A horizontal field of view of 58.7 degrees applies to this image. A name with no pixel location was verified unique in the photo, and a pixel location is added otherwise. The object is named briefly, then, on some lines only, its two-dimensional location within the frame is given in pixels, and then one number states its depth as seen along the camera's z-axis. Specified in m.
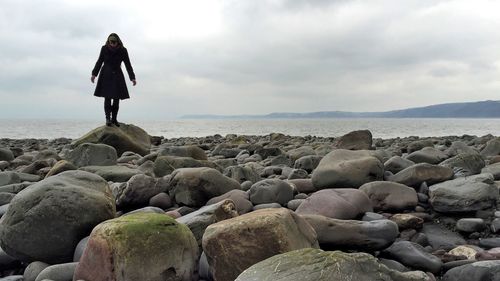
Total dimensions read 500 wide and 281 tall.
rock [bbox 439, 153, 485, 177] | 5.59
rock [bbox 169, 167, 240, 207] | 4.60
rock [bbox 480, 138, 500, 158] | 9.37
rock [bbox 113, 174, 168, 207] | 4.61
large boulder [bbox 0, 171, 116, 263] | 3.46
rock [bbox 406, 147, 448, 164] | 6.82
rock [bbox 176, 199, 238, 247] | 3.40
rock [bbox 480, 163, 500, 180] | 5.51
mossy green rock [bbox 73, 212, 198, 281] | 2.80
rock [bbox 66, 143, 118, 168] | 7.25
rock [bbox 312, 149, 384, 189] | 5.00
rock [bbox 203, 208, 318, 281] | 2.71
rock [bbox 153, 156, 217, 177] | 6.23
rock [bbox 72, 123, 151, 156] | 9.98
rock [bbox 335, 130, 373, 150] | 9.98
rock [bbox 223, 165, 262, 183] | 5.69
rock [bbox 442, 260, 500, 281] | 2.77
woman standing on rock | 9.58
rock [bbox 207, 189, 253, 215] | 4.26
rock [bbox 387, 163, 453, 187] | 4.99
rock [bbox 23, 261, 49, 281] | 3.33
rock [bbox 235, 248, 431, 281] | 2.16
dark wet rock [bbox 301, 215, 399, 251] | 3.34
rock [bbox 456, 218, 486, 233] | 3.96
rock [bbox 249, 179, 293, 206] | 4.47
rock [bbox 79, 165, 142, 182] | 5.77
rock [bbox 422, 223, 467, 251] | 3.78
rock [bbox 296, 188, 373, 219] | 3.88
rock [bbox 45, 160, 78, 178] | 5.62
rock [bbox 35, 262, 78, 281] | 3.09
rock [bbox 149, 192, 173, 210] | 4.65
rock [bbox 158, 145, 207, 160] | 7.67
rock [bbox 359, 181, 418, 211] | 4.38
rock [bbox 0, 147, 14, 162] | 9.56
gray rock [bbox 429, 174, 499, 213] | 4.24
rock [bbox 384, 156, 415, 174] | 5.89
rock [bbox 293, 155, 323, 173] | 6.97
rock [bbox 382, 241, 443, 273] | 3.14
